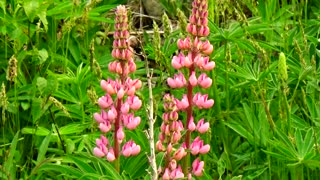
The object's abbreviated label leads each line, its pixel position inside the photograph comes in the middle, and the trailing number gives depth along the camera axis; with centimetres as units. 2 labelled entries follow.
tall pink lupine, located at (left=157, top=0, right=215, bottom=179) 229
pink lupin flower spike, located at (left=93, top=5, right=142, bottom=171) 218
